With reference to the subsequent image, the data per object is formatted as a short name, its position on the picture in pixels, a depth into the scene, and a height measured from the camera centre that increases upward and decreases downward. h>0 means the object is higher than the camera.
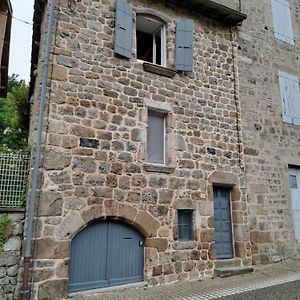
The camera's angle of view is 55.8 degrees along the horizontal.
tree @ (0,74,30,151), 12.25 +4.72
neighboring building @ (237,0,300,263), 7.25 +2.53
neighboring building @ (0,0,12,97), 6.30 +4.28
